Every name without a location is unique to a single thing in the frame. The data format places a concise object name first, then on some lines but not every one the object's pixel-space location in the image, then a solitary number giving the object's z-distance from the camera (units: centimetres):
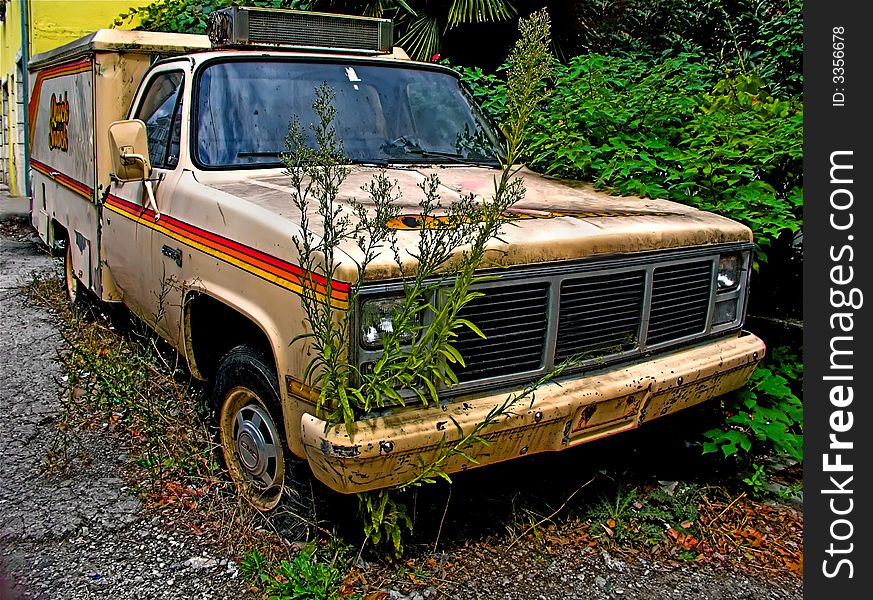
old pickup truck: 301
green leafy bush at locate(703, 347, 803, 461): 398
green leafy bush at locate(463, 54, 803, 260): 436
